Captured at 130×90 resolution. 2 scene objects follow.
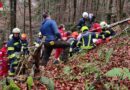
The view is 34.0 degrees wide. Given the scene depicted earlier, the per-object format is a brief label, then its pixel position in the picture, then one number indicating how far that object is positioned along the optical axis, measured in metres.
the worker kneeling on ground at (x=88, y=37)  7.80
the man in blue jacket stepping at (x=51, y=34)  6.38
